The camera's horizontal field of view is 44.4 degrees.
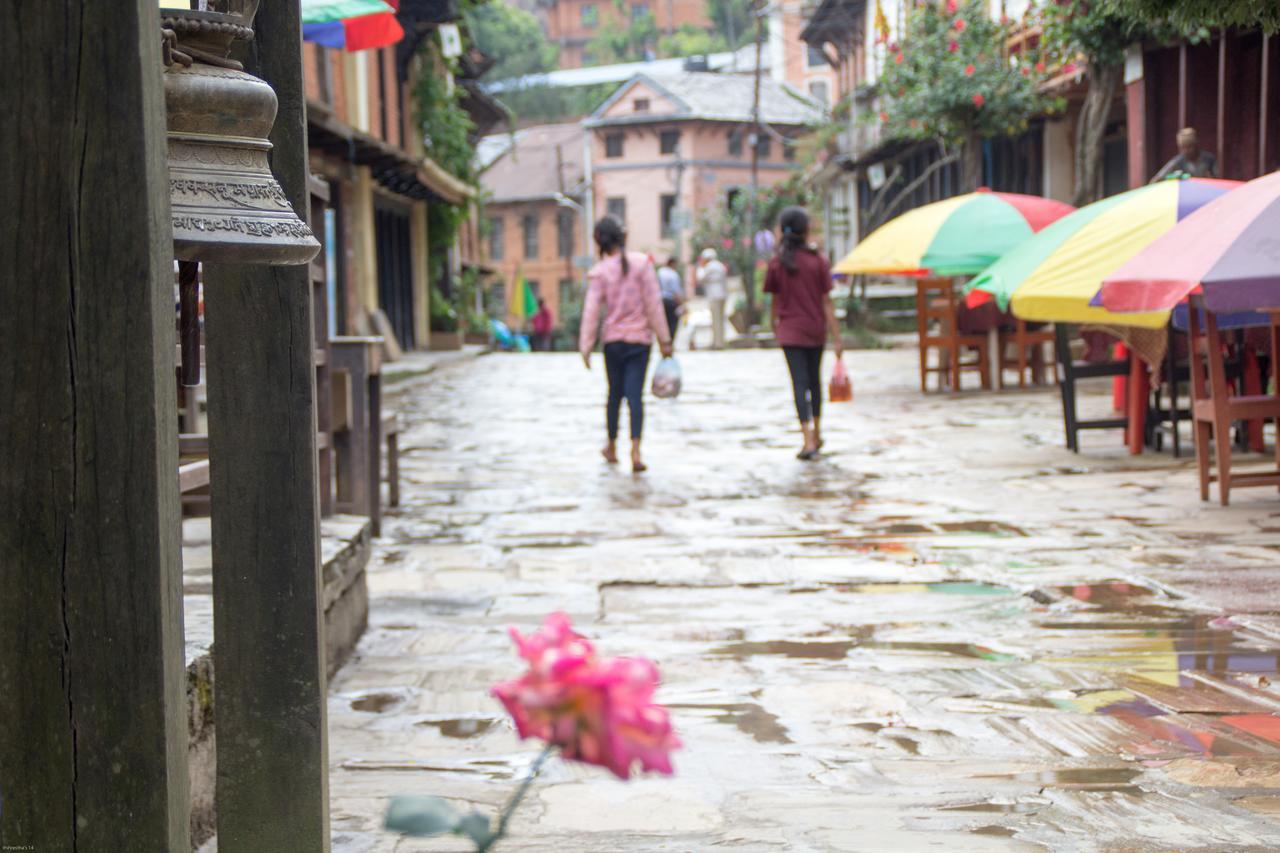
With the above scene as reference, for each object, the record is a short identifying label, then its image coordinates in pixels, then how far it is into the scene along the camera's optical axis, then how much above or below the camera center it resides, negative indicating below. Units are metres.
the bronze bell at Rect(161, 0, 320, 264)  2.16 +0.27
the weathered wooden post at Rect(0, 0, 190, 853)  1.67 -0.10
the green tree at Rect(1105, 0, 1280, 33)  4.76 +0.98
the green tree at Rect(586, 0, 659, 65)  80.94 +15.40
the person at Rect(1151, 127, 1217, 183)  11.12 +1.19
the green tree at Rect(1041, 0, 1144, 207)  14.65 +2.63
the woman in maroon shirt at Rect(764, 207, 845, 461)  9.89 +0.18
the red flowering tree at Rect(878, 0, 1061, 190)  19.89 +3.19
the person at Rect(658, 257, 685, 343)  21.69 +0.62
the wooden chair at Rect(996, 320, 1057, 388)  14.41 -0.22
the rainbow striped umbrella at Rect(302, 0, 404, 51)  7.35 +1.59
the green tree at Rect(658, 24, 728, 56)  76.62 +14.40
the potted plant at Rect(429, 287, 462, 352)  26.89 +0.23
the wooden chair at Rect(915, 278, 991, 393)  14.63 -0.08
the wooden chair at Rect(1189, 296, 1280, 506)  7.23 -0.41
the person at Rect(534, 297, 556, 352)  41.75 +0.23
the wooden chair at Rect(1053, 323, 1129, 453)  9.84 -0.37
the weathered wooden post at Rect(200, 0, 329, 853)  2.58 -0.35
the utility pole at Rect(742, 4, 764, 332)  31.81 +2.34
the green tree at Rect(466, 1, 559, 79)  67.56 +13.33
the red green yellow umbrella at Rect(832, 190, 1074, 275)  12.87 +0.80
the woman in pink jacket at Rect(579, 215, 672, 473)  9.47 +0.15
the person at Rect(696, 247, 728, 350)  28.45 +0.78
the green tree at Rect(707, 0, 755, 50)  74.56 +15.53
